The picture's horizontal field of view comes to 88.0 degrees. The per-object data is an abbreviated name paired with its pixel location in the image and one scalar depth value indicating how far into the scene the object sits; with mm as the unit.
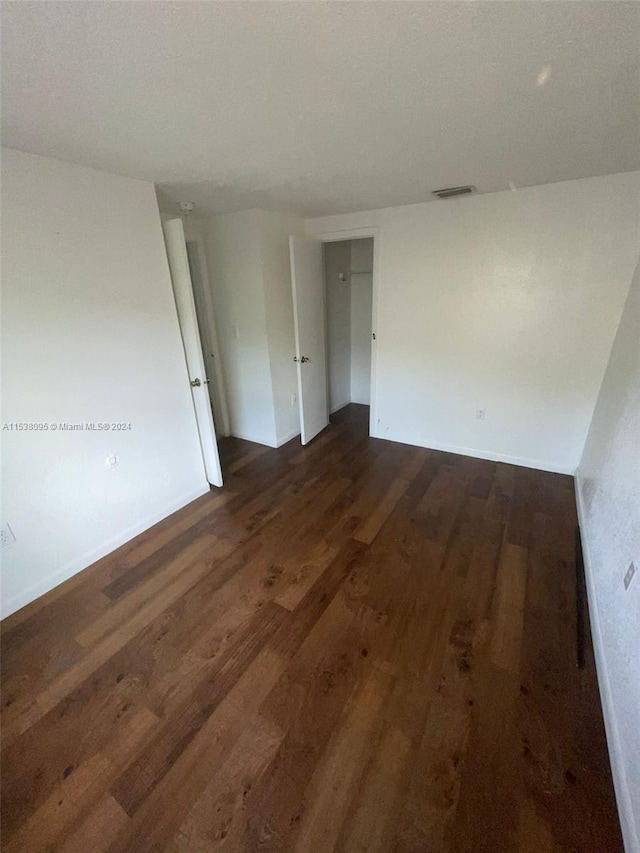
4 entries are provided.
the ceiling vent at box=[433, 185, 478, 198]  2392
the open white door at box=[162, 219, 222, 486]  2242
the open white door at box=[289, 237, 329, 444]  3127
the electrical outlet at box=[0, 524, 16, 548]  1719
